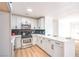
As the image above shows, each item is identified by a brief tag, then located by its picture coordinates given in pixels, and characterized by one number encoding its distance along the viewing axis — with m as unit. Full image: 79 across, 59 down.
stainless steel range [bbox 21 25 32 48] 3.41
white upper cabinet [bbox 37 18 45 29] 3.80
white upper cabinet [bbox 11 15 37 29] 3.51
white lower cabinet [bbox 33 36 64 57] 1.76
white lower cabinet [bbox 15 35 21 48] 3.20
